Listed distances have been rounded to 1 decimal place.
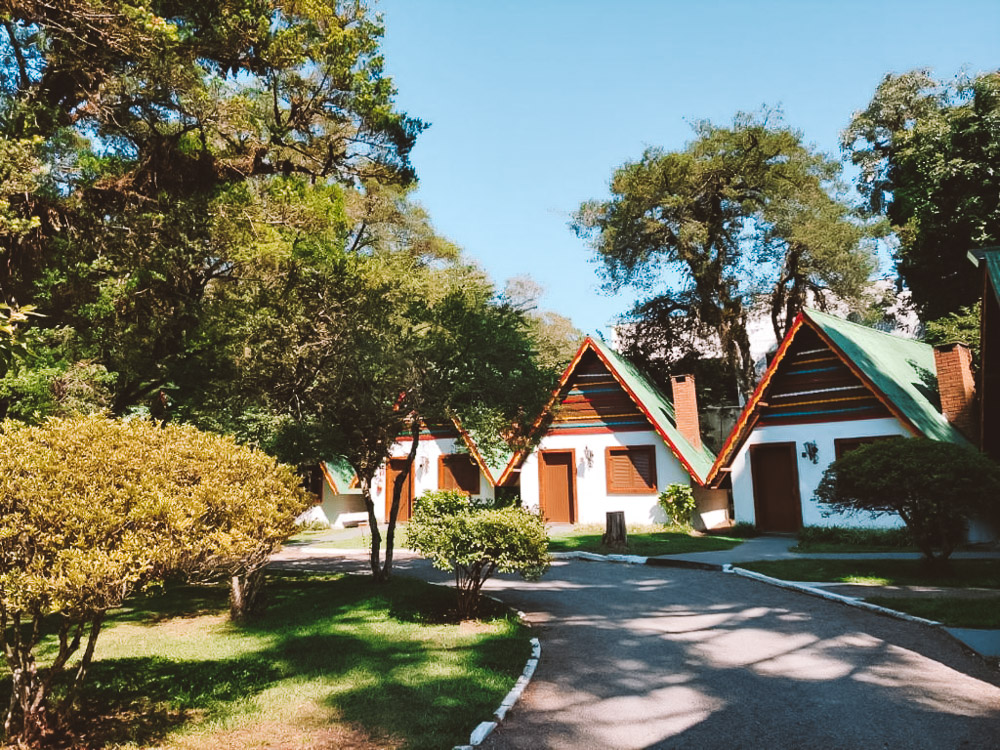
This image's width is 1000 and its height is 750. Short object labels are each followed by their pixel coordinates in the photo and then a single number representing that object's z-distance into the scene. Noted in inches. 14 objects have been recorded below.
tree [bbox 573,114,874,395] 1120.2
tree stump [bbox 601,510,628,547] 671.8
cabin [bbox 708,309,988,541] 684.1
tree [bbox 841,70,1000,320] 938.7
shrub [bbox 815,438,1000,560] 424.2
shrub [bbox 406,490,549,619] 350.0
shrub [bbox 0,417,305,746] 176.9
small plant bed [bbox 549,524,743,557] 647.8
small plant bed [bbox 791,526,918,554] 617.9
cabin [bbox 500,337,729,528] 855.1
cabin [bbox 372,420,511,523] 1035.3
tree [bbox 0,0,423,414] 377.4
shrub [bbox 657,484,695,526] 821.2
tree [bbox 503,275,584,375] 1658.5
